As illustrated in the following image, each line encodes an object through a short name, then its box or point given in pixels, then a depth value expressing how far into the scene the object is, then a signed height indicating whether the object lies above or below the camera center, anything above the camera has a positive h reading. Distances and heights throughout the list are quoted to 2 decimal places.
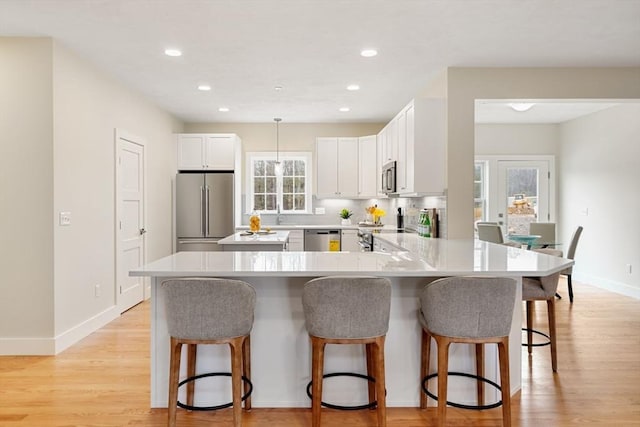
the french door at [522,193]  7.47 +0.25
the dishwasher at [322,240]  6.93 -0.51
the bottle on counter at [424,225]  4.81 -0.19
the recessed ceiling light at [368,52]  3.88 +1.39
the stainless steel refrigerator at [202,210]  6.60 -0.04
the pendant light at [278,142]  7.38 +1.10
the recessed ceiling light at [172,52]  3.88 +1.39
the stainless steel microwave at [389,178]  5.30 +0.38
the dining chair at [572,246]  5.38 -0.48
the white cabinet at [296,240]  6.92 -0.51
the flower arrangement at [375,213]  6.71 -0.08
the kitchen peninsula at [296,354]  2.64 -0.89
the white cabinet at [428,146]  4.42 +0.62
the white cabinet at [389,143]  5.34 +0.85
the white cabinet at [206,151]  6.79 +0.87
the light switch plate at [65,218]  3.75 -0.09
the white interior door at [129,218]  4.86 -0.12
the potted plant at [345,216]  7.28 -0.14
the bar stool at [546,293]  3.18 -0.62
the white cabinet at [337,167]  7.12 +0.66
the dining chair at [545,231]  6.15 -0.33
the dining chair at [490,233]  5.29 -0.31
